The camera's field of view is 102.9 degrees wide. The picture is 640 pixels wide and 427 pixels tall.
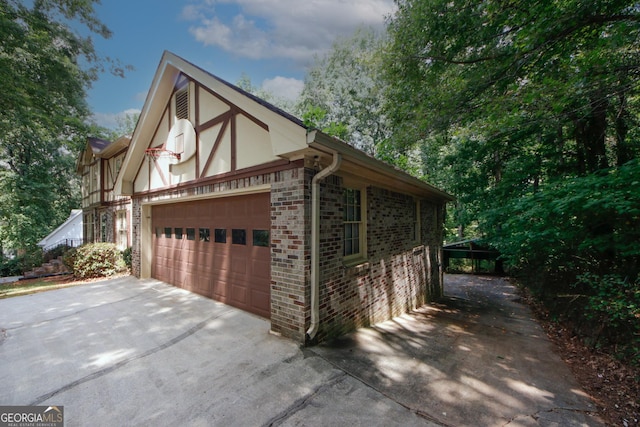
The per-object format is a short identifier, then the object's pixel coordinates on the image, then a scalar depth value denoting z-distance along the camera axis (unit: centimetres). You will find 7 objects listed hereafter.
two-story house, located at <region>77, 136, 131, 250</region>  1059
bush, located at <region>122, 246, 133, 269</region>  937
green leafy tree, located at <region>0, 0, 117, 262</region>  749
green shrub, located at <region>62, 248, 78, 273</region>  967
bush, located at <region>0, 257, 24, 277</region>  1438
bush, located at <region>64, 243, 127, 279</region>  916
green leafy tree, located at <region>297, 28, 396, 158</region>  2041
